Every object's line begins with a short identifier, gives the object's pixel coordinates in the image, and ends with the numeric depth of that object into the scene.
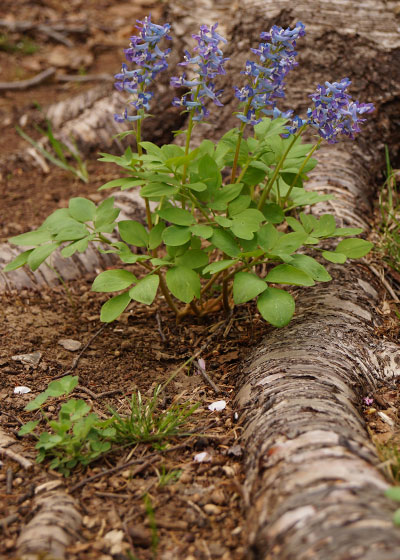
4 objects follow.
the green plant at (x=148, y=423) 0.85
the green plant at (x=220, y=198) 0.87
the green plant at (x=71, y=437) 0.84
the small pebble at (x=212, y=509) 0.82
